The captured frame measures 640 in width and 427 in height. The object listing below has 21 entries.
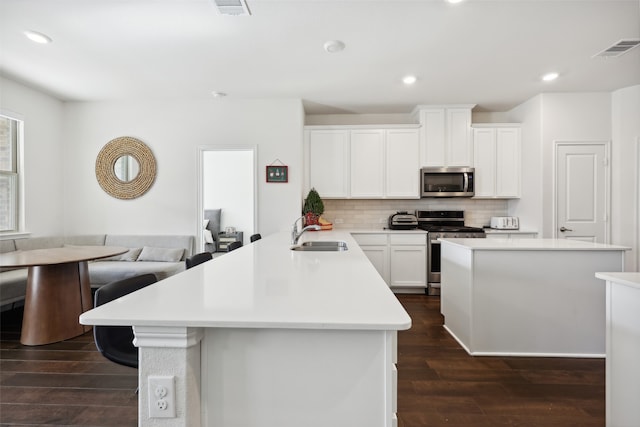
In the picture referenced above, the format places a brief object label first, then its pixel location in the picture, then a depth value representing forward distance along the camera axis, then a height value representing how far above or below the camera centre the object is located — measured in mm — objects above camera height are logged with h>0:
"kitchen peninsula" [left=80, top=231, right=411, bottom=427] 829 -421
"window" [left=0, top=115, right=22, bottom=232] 3545 +455
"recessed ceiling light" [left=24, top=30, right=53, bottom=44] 2531 +1478
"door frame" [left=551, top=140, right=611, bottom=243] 3838 +359
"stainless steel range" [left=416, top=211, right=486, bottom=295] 4082 -437
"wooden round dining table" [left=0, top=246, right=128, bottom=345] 2592 -747
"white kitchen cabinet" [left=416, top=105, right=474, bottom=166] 4277 +1074
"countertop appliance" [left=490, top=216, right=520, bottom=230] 4289 -161
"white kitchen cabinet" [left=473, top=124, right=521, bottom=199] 4289 +739
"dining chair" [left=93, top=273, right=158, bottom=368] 1366 -591
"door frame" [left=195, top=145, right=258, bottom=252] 4152 +404
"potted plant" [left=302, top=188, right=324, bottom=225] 4223 +90
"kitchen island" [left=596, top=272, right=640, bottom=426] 1259 -587
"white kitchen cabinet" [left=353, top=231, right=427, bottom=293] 4141 -617
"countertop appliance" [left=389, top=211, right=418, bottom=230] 4359 -149
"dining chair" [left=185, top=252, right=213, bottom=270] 1865 -307
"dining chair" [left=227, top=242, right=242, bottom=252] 2593 -299
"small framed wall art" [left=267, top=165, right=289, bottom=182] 4129 +506
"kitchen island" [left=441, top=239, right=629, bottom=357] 2318 -667
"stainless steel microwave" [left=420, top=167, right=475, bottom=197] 4242 +420
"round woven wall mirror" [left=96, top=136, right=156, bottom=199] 4211 +604
